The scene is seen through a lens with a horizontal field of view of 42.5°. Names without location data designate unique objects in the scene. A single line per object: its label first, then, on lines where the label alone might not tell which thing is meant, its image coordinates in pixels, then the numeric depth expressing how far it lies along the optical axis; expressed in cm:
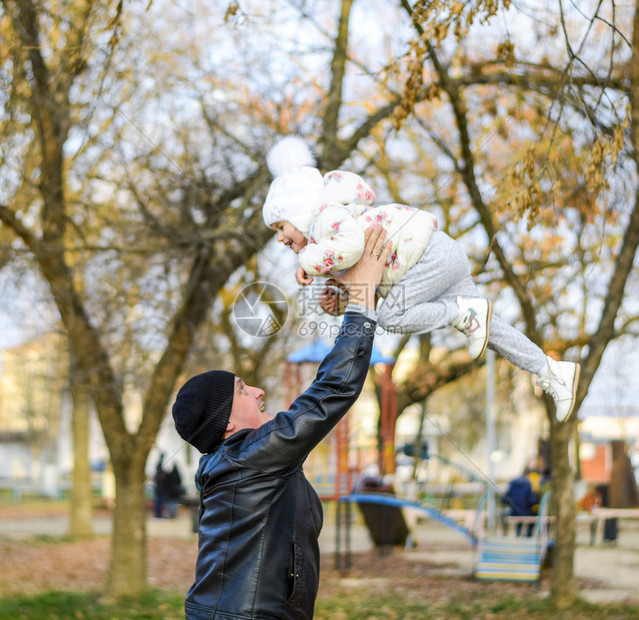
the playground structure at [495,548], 1028
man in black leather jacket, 242
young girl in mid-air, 281
